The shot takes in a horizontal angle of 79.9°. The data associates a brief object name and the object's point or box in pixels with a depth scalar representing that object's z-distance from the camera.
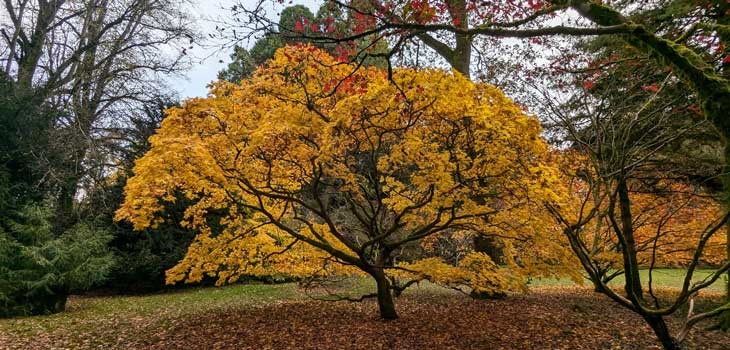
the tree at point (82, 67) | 12.76
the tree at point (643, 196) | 3.72
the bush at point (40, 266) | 9.17
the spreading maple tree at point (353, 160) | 5.27
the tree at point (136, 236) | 13.62
